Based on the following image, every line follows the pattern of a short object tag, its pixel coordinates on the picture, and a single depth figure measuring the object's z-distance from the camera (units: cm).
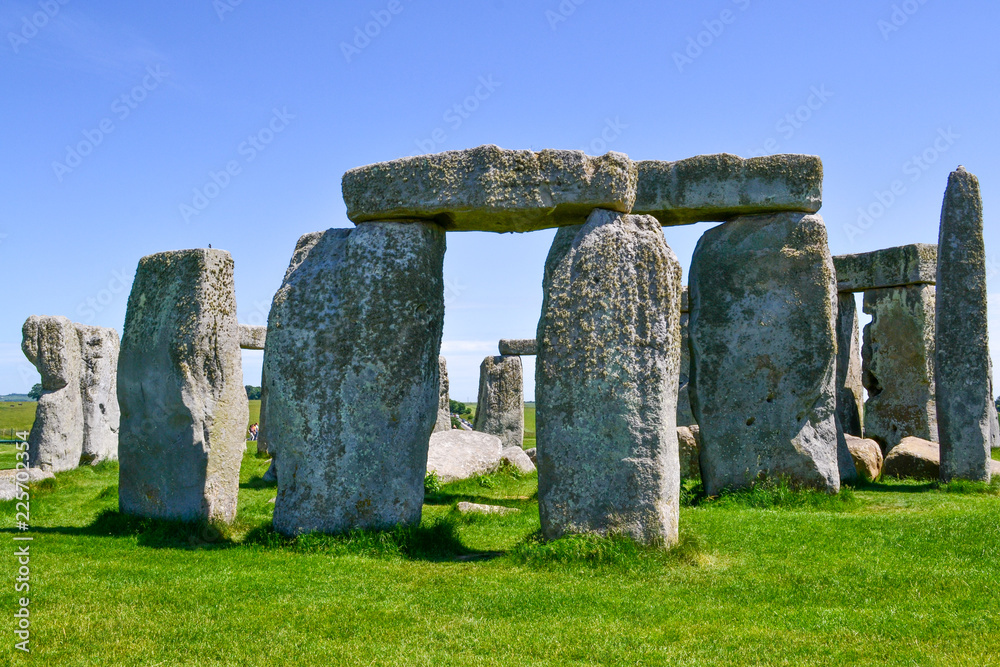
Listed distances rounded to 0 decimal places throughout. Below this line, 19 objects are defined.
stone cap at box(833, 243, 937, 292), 1570
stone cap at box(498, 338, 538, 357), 2197
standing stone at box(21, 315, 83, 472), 1459
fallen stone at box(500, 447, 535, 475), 1518
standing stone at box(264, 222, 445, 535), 776
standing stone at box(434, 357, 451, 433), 1925
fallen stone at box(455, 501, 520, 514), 1016
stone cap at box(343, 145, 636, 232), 749
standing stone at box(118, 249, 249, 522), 841
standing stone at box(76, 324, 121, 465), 1609
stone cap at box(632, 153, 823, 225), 1095
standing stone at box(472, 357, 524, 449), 2123
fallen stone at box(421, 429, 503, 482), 1388
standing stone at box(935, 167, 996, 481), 1182
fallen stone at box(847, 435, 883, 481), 1290
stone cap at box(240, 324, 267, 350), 2036
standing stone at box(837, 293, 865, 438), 1630
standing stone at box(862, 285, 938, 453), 1600
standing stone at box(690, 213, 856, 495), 1088
